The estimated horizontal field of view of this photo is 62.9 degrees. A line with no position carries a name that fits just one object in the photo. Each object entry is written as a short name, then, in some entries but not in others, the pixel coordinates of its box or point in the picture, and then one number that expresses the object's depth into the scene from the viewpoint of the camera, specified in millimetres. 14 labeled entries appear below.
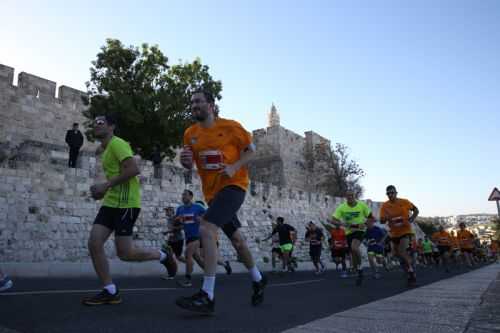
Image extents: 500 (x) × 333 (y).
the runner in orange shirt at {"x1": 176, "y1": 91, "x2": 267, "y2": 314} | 3691
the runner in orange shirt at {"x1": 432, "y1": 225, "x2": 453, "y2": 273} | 17566
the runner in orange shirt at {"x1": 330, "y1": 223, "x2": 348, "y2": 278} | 13348
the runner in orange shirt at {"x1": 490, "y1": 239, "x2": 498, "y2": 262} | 27452
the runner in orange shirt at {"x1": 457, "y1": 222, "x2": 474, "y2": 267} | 17781
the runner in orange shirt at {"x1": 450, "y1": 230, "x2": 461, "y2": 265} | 18016
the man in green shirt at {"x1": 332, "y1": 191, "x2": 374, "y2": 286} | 8859
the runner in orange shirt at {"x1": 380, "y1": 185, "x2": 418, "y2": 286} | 7969
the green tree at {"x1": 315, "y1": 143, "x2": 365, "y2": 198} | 38062
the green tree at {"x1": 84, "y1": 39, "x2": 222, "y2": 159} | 20250
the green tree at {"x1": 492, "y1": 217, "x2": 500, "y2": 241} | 72938
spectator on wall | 13080
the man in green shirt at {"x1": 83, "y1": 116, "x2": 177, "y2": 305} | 4105
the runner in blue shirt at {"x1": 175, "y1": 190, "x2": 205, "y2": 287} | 8112
